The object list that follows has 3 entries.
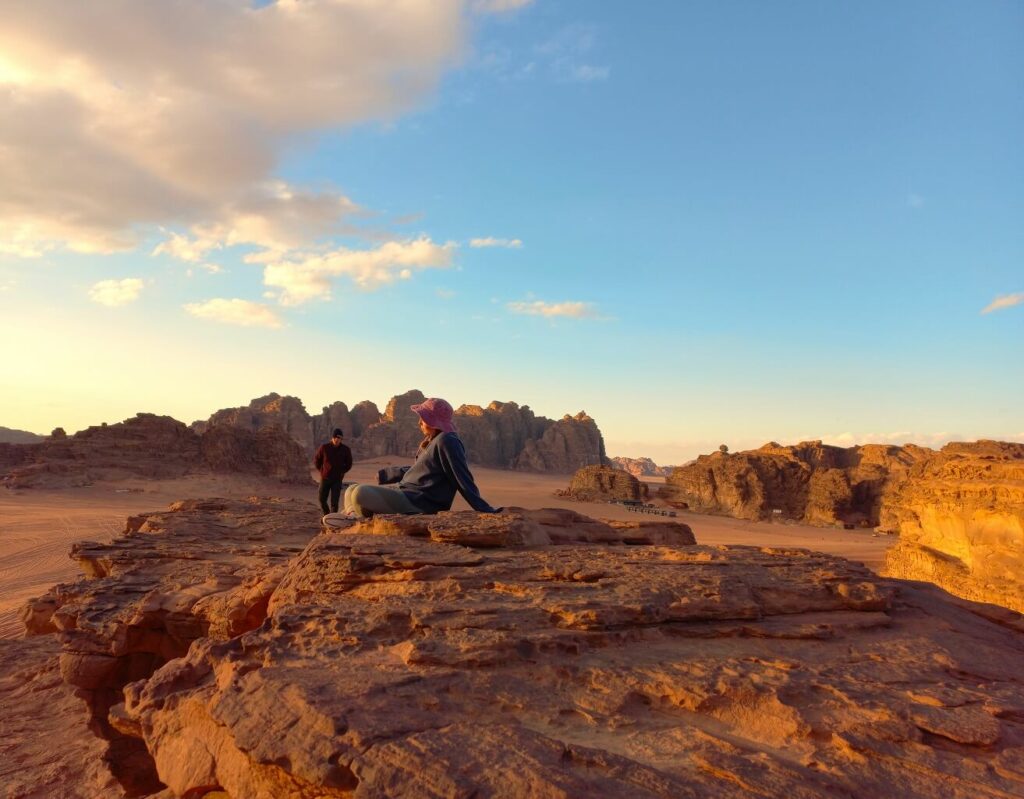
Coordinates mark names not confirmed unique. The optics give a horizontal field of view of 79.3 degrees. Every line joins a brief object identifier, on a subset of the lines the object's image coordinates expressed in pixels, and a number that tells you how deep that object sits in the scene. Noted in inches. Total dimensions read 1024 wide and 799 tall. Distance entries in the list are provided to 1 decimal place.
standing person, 373.1
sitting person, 211.3
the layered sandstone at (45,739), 196.7
